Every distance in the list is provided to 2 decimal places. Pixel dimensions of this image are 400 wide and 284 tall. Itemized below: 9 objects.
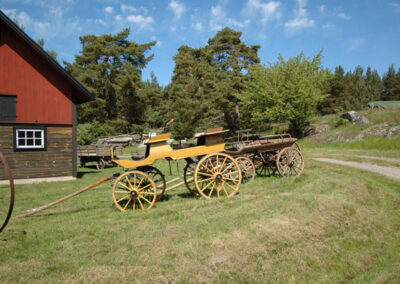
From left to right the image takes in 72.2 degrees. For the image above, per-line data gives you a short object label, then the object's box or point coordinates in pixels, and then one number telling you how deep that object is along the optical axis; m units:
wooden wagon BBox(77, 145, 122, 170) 18.59
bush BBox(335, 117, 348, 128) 25.31
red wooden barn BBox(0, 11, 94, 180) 12.37
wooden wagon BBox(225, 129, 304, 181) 9.48
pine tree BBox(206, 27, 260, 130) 30.20
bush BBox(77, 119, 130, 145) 34.12
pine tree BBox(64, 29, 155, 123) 37.03
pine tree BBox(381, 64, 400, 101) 63.34
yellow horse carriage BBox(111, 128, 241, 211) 6.58
